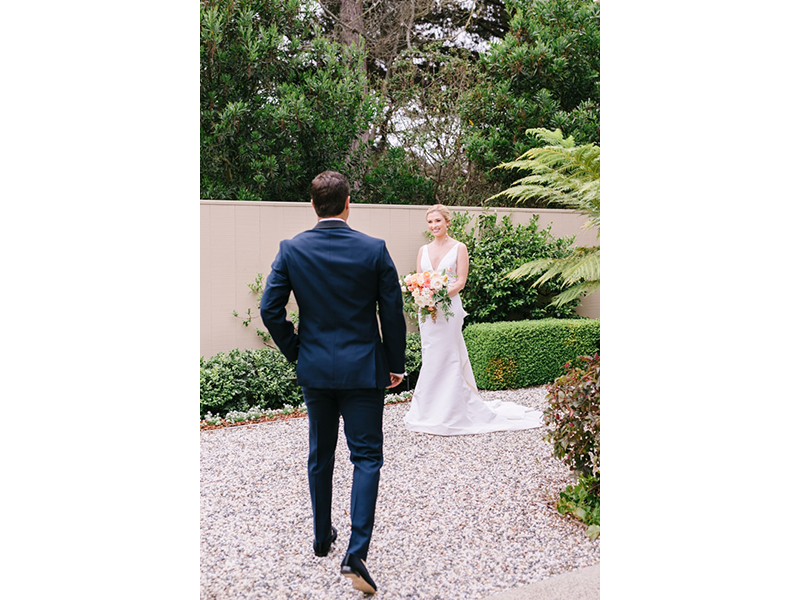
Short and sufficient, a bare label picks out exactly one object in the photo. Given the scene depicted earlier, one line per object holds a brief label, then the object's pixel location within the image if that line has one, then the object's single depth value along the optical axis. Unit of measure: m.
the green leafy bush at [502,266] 7.79
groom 2.64
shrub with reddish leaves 3.23
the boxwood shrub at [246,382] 6.02
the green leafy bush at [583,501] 3.26
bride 5.29
